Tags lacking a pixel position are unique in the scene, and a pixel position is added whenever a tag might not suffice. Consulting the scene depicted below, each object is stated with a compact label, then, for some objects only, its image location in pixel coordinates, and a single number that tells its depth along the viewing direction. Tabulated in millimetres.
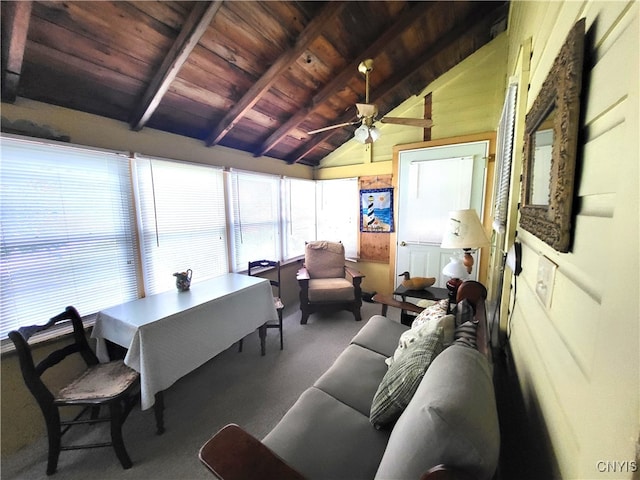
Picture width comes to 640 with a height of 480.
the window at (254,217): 3014
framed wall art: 3715
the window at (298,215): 3832
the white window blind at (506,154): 1587
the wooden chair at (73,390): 1298
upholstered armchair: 3088
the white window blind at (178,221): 2168
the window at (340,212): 4043
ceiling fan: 2066
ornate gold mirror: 563
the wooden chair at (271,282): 2523
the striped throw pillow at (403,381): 1010
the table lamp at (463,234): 1792
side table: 2222
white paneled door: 3049
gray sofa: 593
